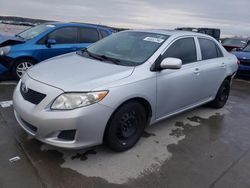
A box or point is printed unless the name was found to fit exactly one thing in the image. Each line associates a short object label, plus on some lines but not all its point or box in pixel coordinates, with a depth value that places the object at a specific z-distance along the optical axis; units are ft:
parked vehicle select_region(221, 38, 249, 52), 30.77
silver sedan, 6.67
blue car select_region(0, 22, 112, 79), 14.22
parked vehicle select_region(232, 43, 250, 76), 21.51
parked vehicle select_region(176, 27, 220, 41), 39.00
